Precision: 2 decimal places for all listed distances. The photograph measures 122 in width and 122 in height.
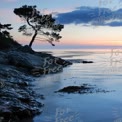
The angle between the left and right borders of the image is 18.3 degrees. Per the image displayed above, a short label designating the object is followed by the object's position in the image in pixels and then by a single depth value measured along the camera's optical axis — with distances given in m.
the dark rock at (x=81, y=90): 26.56
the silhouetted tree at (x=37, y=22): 67.12
